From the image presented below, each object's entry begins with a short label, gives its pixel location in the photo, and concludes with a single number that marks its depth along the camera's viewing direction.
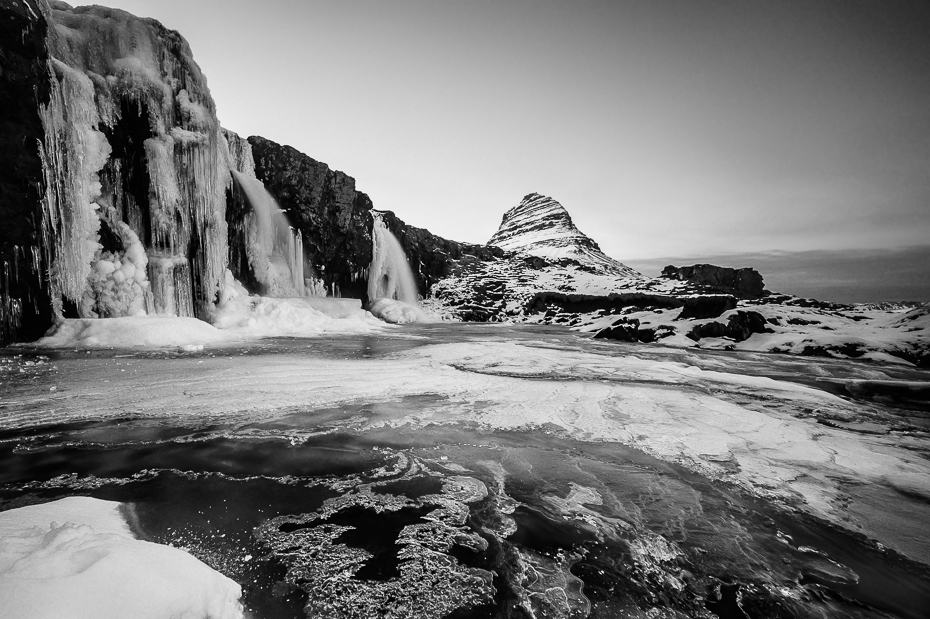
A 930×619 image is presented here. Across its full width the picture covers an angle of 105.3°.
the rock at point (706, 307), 22.80
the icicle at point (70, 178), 10.26
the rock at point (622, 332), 21.30
